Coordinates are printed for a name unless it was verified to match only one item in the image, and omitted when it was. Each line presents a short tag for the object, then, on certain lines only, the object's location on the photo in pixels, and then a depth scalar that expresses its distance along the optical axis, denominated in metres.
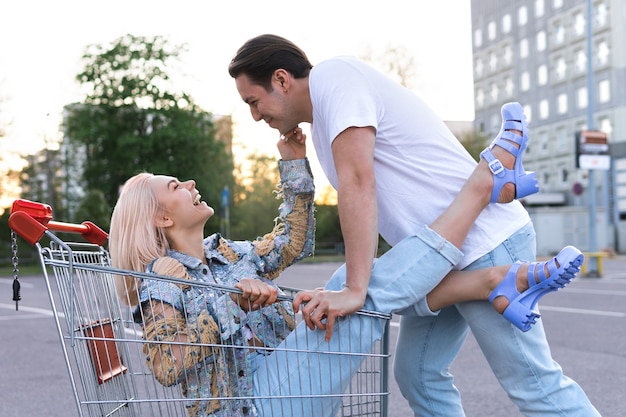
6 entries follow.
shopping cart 2.45
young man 2.59
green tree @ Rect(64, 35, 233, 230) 41.25
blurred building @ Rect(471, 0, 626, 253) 43.03
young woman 2.58
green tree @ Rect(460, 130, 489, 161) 50.75
